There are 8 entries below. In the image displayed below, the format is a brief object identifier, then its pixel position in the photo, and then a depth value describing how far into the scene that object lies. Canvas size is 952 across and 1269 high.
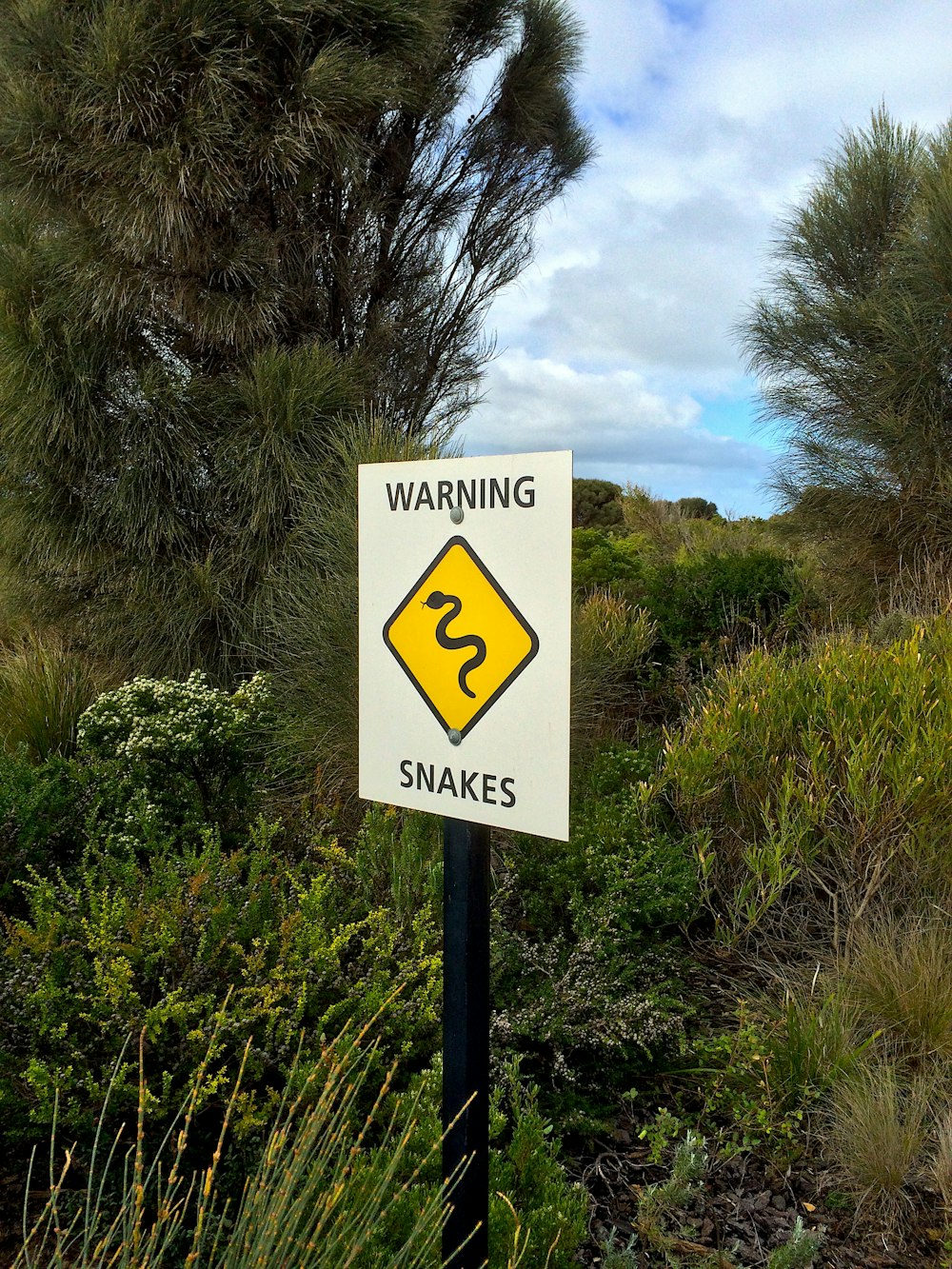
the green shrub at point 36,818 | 3.61
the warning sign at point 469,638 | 1.52
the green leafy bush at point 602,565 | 8.53
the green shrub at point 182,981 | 2.44
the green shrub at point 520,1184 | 1.93
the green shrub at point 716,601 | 7.31
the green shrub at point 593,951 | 2.82
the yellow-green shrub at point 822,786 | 3.62
